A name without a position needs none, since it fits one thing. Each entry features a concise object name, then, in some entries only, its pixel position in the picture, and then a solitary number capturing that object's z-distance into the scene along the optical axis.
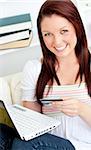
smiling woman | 1.28
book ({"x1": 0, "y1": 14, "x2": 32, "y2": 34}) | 1.75
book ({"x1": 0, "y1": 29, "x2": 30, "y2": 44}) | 1.77
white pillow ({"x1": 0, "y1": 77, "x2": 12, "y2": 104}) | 1.63
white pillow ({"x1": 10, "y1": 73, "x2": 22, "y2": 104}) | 1.65
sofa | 1.64
